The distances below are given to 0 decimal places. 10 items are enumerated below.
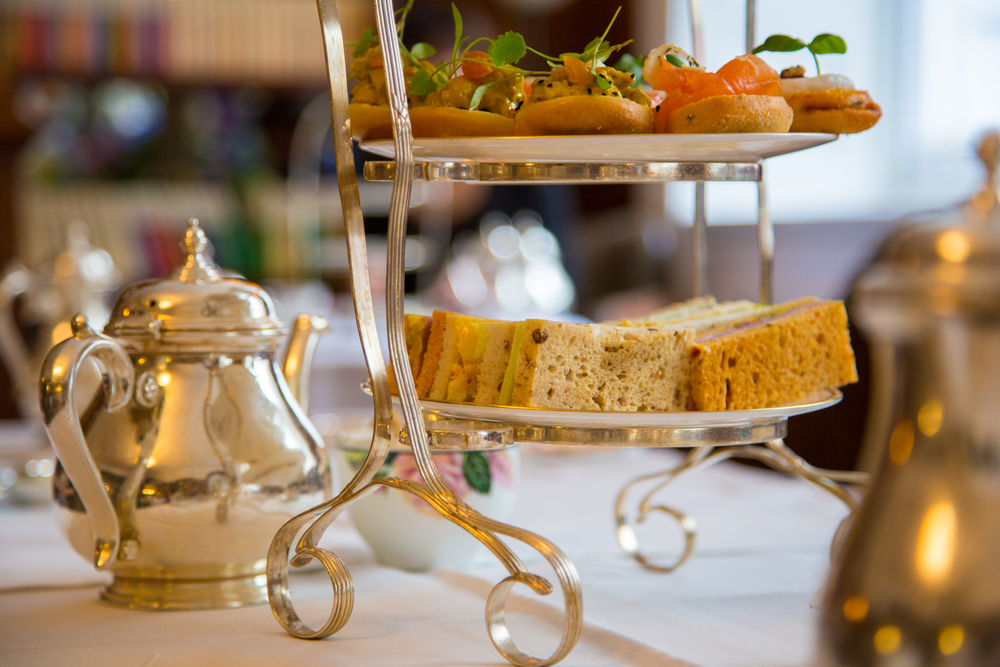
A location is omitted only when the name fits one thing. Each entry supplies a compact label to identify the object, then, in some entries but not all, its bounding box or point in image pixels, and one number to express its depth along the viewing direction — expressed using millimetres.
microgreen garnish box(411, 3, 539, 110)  956
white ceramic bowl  1051
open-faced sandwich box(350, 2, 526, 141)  957
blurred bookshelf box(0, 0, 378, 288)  3775
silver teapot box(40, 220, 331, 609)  975
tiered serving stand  923
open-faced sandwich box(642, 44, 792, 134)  935
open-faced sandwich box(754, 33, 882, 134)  983
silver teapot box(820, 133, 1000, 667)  773
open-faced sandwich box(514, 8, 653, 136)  935
